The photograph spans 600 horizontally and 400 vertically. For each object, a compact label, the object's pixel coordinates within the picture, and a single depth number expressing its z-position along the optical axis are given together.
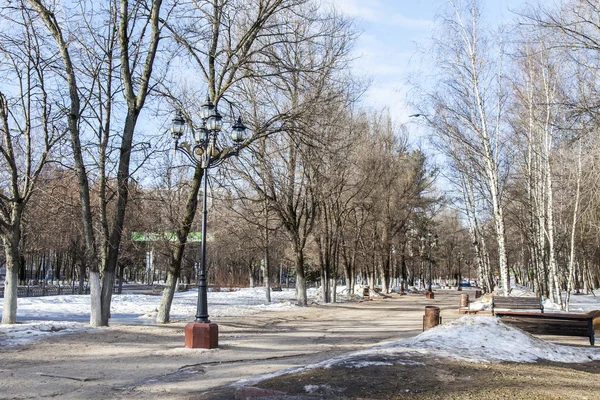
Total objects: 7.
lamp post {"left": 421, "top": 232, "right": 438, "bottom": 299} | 50.84
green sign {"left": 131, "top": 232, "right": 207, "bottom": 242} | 22.73
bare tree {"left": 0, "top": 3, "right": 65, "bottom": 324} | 14.37
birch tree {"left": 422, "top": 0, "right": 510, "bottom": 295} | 21.30
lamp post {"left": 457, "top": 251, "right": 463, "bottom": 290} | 80.68
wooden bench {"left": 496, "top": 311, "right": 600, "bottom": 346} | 11.97
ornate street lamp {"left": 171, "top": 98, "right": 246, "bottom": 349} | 10.88
